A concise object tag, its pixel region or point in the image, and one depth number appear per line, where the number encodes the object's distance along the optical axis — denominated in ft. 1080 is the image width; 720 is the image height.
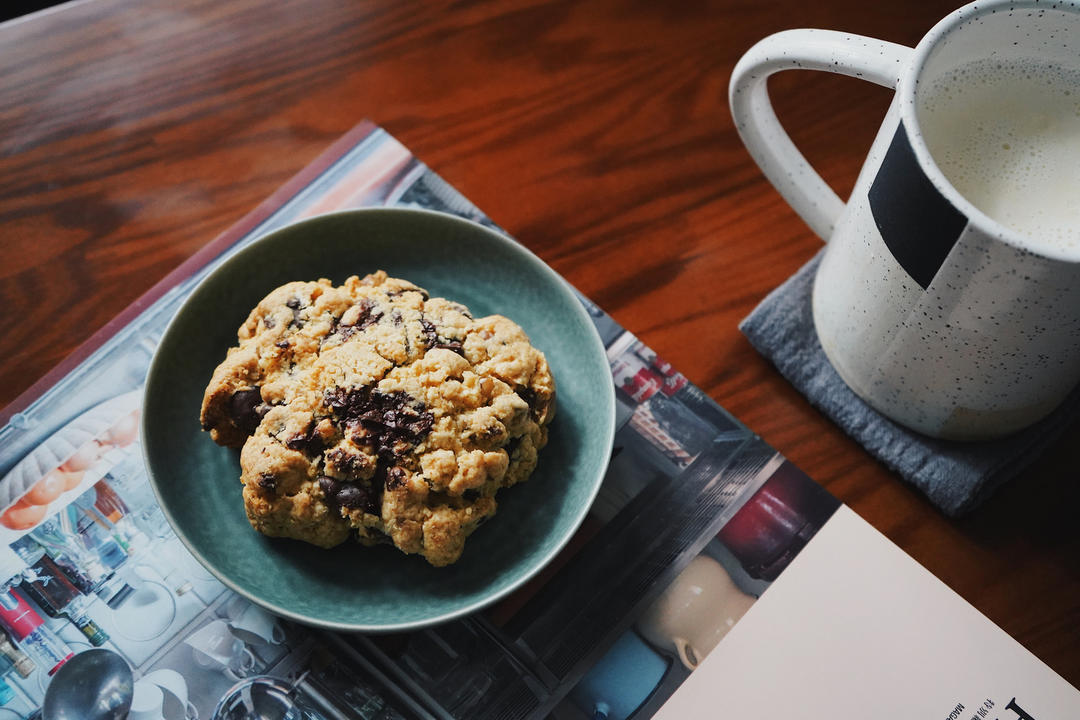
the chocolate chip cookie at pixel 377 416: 1.00
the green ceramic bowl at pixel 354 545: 1.04
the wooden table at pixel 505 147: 1.21
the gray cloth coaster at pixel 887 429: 1.14
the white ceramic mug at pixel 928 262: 0.92
